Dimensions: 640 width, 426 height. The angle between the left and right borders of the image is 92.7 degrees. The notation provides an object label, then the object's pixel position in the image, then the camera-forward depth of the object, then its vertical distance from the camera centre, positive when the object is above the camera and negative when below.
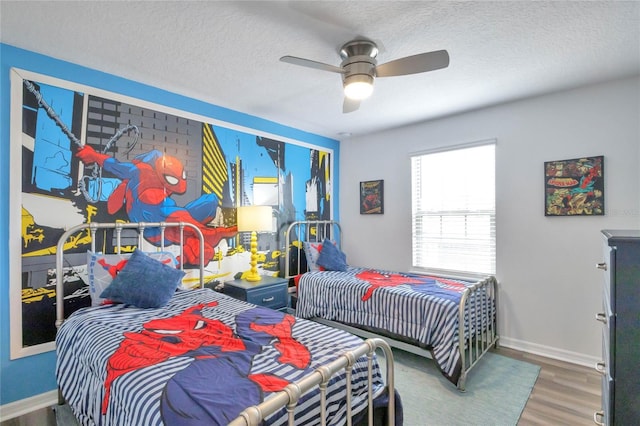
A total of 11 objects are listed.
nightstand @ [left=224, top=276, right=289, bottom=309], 2.96 -0.77
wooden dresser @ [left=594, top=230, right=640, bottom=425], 0.99 -0.38
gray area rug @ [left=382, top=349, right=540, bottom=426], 2.02 -1.35
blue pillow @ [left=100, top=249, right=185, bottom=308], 2.14 -0.50
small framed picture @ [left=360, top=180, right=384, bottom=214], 4.24 +0.25
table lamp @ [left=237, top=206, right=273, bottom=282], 3.21 -0.07
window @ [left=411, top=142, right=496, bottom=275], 3.37 +0.04
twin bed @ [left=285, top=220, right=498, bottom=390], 2.42 -0.87
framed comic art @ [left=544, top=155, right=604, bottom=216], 2.69 +0.25
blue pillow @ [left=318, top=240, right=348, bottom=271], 3.73 -0.54
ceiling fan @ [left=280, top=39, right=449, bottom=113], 1.90 +0.95
